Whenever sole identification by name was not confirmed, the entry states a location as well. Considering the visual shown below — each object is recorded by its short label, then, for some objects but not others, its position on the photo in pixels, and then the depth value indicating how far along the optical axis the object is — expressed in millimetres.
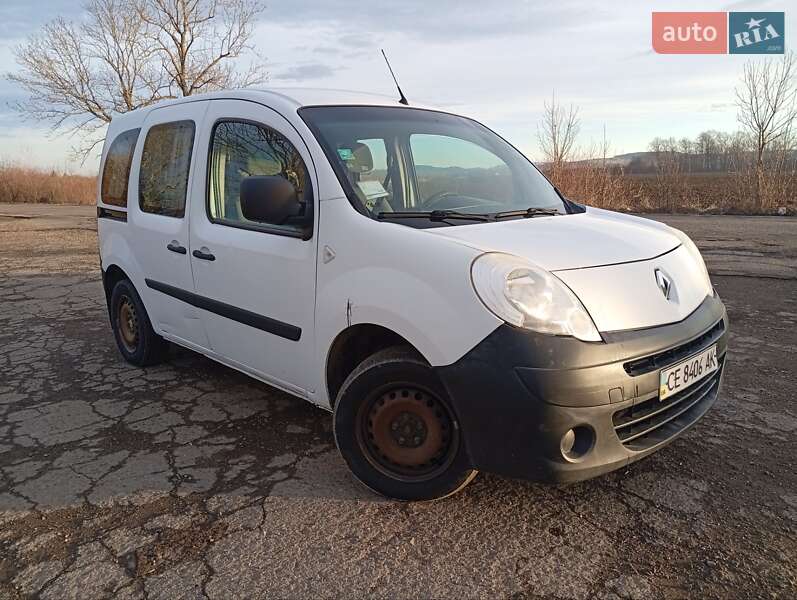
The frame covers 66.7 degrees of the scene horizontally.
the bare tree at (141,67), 26688
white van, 2162
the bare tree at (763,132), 18188
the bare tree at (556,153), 17484
